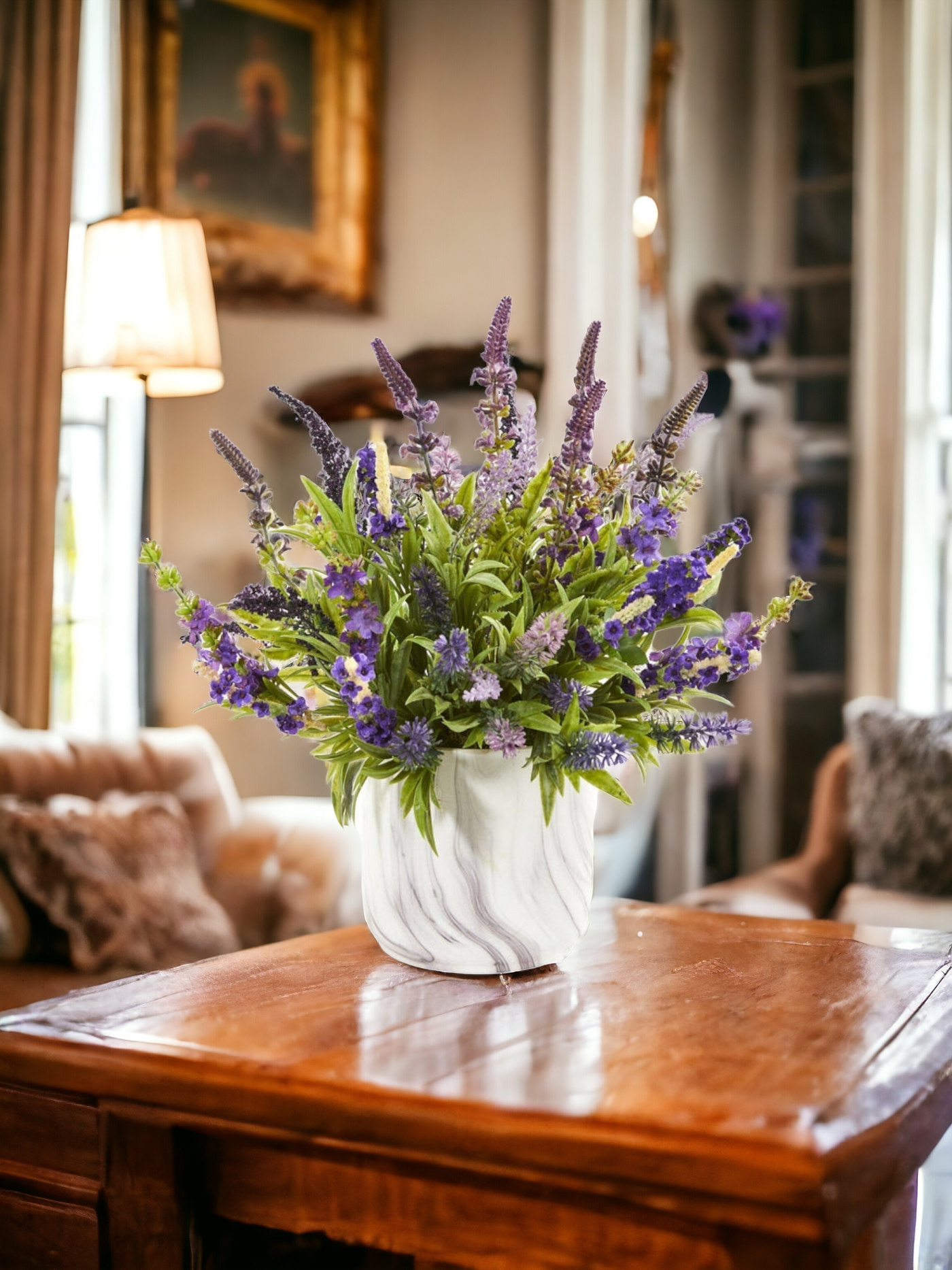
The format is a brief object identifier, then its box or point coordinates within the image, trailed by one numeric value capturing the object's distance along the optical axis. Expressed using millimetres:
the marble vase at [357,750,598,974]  1226
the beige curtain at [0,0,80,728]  3043
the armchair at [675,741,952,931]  2771
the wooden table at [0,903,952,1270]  840
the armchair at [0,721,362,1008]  2604
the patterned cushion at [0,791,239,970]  2291
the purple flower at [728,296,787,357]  3902
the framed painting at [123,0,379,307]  3488
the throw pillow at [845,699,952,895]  2908
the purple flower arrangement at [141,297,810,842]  1183
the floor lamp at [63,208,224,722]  2701
